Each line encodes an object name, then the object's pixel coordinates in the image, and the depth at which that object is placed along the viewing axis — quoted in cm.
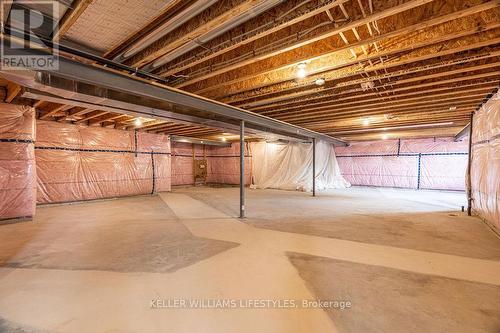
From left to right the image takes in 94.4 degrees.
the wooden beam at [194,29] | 183
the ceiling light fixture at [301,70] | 293
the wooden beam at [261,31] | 186
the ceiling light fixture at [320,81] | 325
